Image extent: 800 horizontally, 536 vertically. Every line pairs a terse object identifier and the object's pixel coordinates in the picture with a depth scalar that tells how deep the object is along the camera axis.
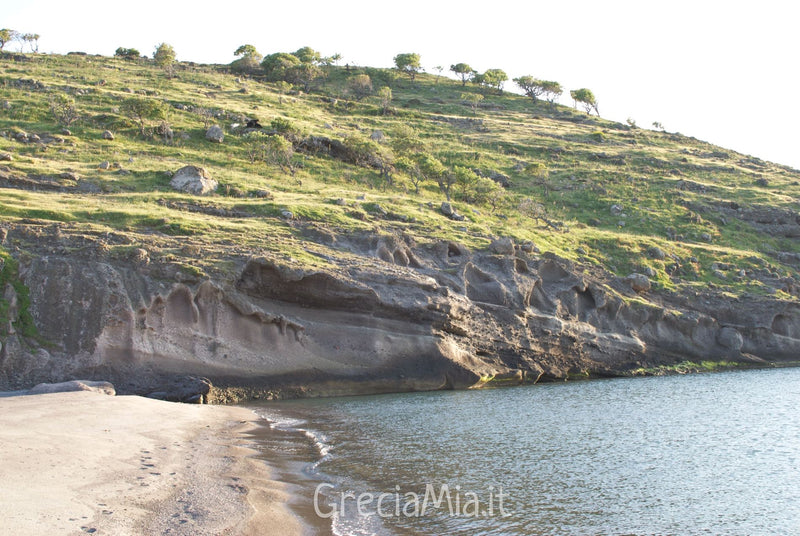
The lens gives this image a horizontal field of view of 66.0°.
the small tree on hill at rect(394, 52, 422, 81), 149.38
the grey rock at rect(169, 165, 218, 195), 48.59
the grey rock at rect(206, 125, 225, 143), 69.00
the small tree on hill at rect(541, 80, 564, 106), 144.25
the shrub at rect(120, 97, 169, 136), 65.94
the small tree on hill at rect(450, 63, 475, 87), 153.00
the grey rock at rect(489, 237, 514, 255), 45.69
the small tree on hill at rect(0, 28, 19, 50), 106.44
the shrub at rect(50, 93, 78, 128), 65.12
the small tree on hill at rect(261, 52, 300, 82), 119.88
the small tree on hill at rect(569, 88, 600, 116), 142.12
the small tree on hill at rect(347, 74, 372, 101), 123.38
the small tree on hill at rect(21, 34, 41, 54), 109.80
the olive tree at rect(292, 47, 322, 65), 130.00
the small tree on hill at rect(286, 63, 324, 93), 120.56
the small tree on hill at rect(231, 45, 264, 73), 126.56
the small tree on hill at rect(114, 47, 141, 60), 125.51
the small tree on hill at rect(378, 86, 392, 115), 107.88
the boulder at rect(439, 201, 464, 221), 54.34
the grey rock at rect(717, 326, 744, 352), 48.69
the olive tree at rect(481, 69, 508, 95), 144.88
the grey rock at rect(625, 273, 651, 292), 50.03
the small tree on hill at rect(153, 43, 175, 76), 102.69
